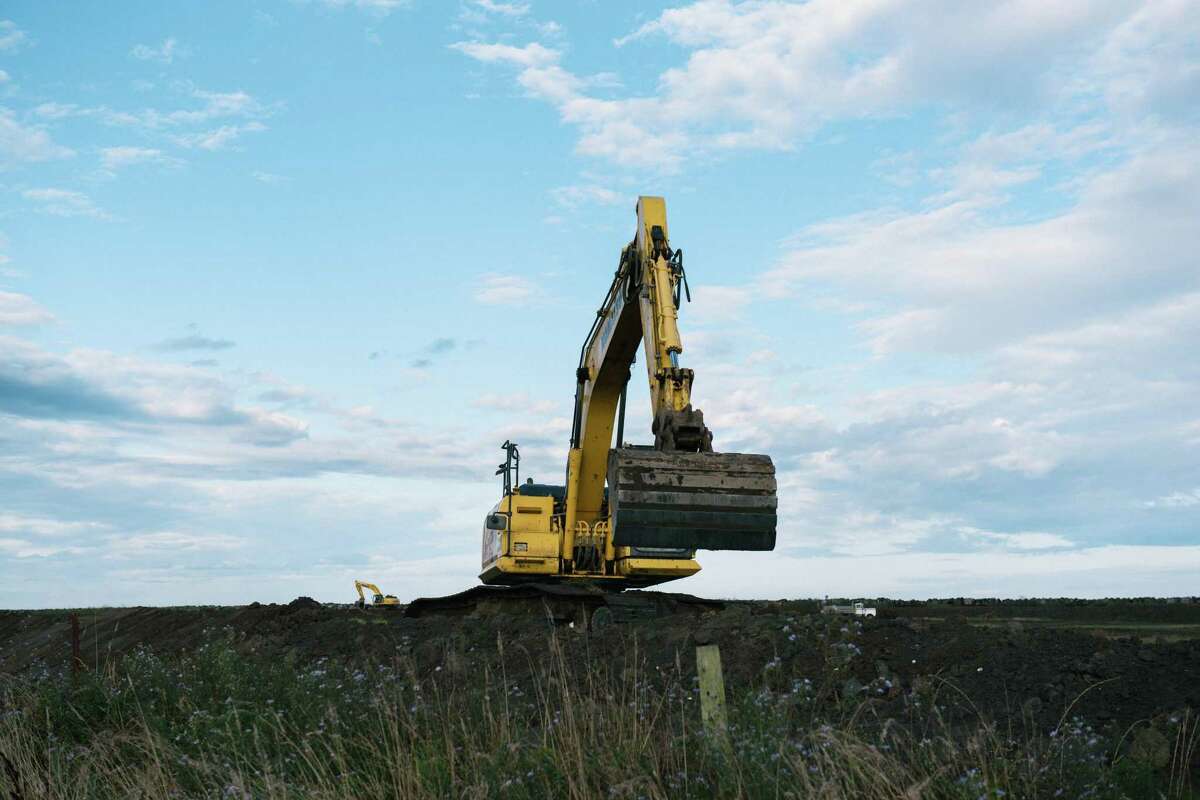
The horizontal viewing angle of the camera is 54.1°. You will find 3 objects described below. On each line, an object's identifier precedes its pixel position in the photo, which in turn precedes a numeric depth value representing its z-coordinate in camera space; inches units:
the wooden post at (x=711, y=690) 283.0
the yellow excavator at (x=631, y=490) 466.9
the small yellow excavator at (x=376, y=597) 1357.0
